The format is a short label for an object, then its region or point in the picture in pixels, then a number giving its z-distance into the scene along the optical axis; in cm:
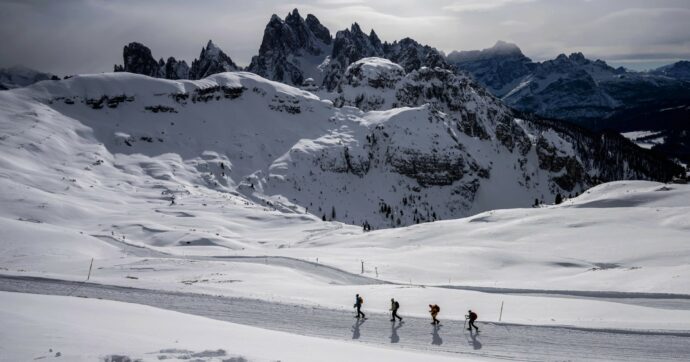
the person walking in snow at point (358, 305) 2644
